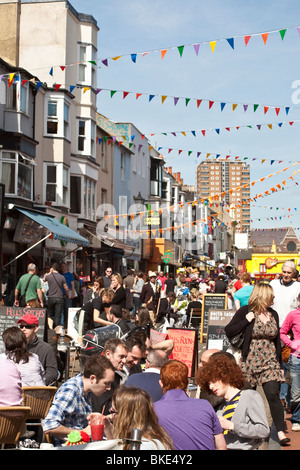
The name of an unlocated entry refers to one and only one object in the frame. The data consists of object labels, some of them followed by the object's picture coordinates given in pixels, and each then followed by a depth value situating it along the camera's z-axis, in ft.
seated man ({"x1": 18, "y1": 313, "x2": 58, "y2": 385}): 26.76
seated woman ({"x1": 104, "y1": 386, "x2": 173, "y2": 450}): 13.96
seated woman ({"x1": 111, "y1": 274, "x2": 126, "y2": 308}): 41.60
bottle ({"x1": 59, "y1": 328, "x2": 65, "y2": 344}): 39.63
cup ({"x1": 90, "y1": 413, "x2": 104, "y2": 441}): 15.20
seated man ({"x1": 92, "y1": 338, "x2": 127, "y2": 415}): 23.77
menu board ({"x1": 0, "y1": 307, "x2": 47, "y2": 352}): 36.83
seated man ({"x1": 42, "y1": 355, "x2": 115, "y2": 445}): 18.42
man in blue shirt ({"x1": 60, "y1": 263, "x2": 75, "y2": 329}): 62.12
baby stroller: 32.76
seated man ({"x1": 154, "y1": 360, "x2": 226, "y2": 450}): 16.16
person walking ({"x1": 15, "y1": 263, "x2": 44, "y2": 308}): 52.60
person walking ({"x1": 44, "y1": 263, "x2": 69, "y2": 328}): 55.98
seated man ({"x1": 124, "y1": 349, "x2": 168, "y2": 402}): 21.26
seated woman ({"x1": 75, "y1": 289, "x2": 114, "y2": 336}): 39.60
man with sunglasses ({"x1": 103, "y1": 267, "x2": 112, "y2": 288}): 58.95
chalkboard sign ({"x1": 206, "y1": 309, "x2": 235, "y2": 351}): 41.34
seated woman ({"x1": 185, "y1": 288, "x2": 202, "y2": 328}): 61.82
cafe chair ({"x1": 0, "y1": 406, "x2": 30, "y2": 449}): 18.93
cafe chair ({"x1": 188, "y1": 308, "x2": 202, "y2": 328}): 61.41
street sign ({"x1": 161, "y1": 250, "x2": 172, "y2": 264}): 165.77
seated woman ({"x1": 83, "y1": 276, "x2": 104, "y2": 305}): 47.03
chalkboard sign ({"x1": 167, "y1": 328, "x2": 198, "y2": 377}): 38.78
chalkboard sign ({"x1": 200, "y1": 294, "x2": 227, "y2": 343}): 53.21
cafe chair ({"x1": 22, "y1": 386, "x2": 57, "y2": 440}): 22.77
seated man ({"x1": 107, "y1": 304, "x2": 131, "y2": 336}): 35.68
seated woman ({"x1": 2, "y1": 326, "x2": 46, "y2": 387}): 24.07
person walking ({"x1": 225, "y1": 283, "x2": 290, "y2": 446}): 25.75
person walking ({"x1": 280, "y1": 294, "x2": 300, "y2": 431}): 29.48
